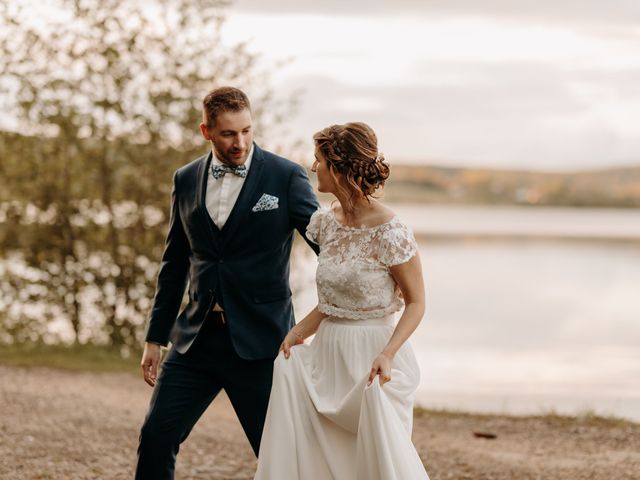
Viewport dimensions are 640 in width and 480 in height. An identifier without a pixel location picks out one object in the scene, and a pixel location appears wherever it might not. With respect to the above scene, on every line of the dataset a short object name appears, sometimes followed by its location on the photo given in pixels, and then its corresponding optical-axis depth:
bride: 3.75
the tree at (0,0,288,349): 11.95
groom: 4.24
